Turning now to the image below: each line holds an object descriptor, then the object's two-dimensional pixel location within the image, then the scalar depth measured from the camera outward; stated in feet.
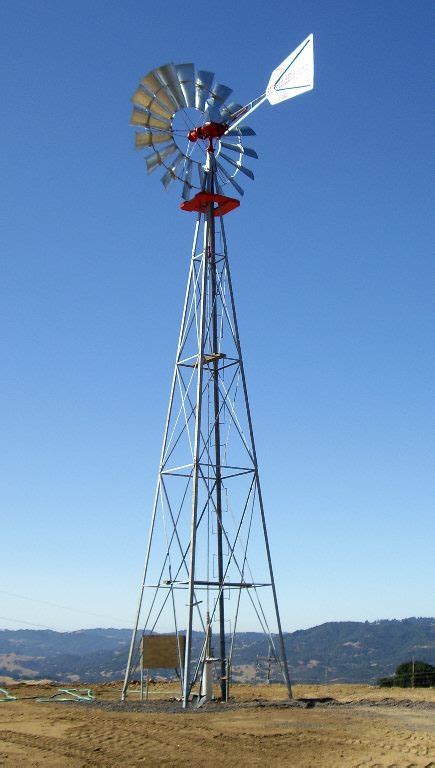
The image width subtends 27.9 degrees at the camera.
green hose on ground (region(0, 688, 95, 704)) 105.09
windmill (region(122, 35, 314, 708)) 100.48
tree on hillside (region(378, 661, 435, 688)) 149.59
